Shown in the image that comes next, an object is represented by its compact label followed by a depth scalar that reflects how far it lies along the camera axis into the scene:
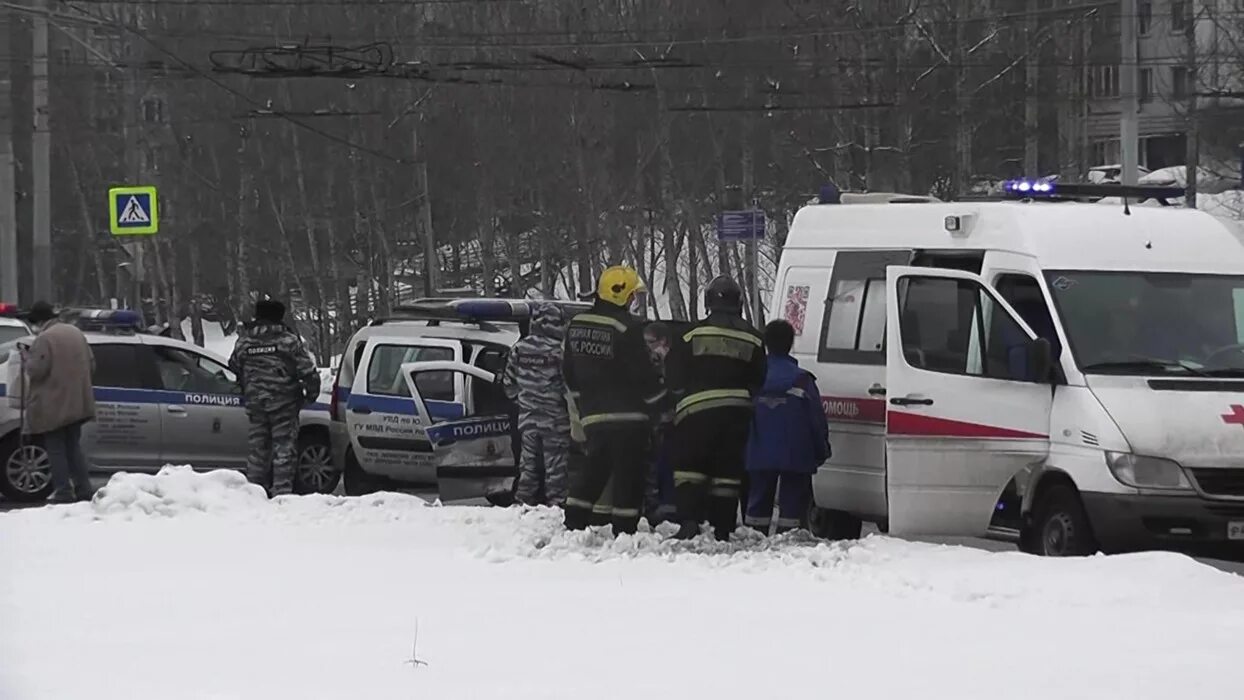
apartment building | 41.36
